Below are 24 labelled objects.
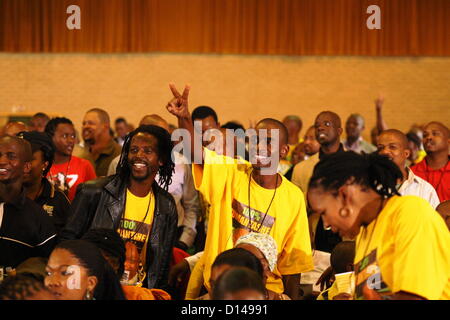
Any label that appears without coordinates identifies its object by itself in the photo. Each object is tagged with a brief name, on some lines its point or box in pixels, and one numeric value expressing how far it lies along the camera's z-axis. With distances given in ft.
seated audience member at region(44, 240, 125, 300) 10.78
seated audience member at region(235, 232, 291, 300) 12.71
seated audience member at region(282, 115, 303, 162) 35.35
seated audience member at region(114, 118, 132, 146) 42.98
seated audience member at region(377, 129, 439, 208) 17.63
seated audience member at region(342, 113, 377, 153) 32.17
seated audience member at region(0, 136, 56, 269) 13.89
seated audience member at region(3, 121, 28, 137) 22.13
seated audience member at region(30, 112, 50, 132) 29.60
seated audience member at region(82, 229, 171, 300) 12.75
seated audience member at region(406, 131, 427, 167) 32.16
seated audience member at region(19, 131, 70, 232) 16.28
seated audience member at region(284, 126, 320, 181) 26.68
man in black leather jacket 14.79
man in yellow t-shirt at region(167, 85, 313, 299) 14.25
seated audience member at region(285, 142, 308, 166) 28.25
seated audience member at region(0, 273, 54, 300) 9.48
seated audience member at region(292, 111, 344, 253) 21.26
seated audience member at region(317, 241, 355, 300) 13.88
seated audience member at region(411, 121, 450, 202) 20.48
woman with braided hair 8.96
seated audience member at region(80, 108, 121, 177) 23.54
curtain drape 47.42
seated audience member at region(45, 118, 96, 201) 19.60
